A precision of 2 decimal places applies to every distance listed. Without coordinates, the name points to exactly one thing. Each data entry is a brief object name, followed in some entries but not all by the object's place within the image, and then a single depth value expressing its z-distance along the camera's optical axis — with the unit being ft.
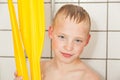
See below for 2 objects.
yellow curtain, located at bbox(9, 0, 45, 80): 2.10
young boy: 2.82
